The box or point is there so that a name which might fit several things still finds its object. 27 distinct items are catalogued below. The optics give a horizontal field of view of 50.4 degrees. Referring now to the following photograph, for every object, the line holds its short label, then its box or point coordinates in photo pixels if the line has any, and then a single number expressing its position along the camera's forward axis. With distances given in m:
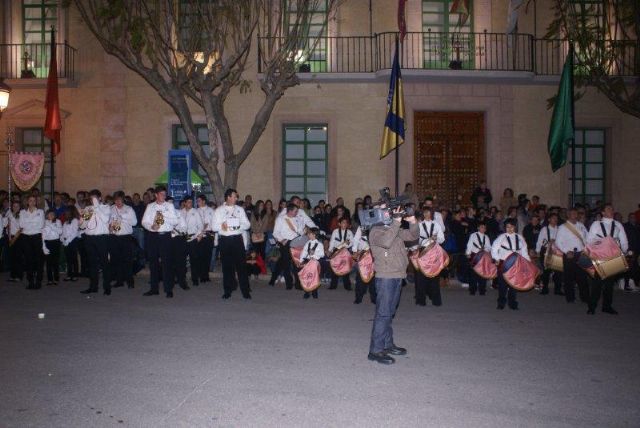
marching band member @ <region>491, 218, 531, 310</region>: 11.45
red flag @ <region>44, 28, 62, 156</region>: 18.98
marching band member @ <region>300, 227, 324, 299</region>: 13.18
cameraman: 7.55
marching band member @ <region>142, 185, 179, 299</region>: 12.85
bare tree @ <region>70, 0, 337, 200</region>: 15.96
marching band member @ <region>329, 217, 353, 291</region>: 13.48
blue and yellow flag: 18.31
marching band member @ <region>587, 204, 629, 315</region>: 11.03
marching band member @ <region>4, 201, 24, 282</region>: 14.10
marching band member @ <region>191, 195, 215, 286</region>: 14.90
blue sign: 16.95
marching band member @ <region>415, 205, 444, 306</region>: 11.84
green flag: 17.23
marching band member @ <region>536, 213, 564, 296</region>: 13.77
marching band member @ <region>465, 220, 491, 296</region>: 13.08
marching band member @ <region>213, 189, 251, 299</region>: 12.63
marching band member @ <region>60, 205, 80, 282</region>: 15.04
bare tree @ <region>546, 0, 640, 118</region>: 18.06
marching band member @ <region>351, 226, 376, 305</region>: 12.10
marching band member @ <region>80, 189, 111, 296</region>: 13.13
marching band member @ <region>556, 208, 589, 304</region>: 12.24
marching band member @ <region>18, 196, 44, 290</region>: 13.80
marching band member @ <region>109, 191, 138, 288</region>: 13.53
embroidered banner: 18.22
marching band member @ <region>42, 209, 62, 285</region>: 14.38
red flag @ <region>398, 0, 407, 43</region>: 19.11
